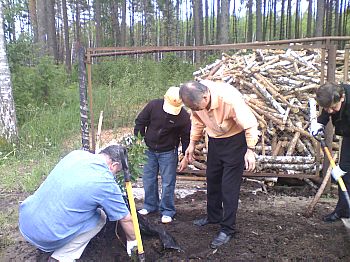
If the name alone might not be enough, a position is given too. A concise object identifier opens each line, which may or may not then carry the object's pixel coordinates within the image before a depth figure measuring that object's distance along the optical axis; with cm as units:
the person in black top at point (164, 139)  394
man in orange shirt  331
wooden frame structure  468
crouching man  265
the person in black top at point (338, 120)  349
